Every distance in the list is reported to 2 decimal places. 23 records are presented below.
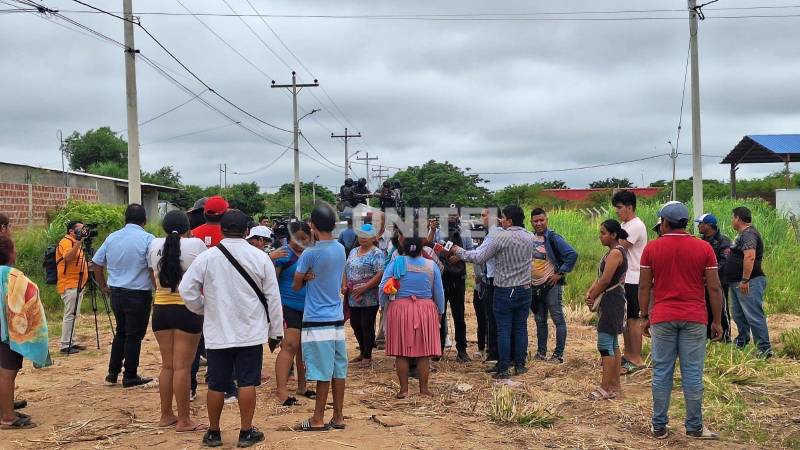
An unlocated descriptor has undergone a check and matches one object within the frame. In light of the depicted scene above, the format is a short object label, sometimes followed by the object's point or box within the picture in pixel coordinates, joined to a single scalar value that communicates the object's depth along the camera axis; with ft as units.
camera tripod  27.22
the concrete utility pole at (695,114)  45.37
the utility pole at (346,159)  161.27
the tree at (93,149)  153.48
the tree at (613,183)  197.26
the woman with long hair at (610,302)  19.54
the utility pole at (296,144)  95.55
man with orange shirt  27.20
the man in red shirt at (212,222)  18.67
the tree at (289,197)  155.38
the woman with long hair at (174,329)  16.75
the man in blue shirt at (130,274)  20.01
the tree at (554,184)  188.80
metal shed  81.56
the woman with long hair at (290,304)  19.15
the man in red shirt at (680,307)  16.08
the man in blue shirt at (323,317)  16.42
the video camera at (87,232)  26.25
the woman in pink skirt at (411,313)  20.21
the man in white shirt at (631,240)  21.47
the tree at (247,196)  142.31
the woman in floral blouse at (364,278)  23.00
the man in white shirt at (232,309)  14.84
